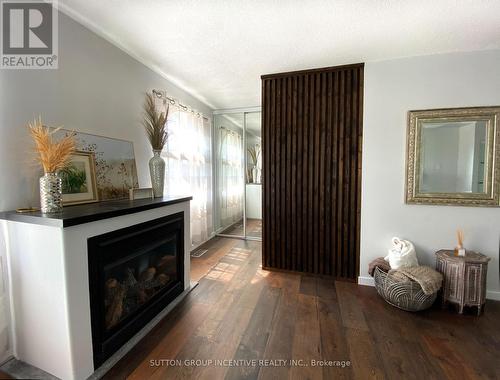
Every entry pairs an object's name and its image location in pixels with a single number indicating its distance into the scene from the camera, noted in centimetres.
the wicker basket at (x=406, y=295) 202
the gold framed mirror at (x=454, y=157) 223
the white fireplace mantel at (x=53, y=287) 128
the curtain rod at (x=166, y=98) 269
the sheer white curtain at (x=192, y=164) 303
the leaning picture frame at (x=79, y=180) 173
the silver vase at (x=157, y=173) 231
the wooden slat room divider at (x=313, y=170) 264
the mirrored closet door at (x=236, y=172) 430
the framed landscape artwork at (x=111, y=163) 194
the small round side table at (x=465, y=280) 205
